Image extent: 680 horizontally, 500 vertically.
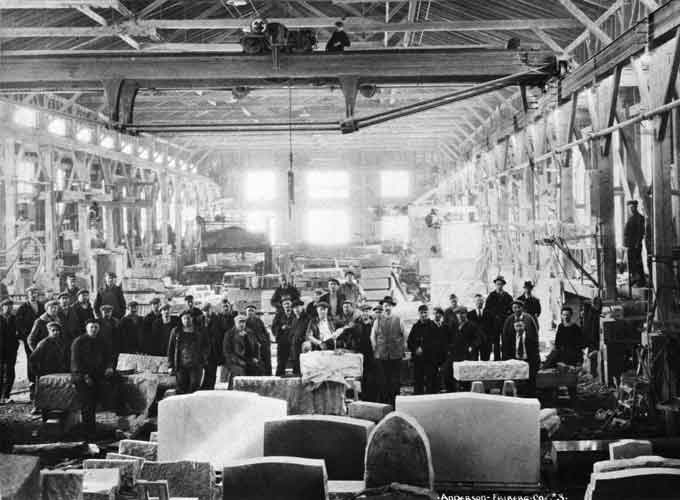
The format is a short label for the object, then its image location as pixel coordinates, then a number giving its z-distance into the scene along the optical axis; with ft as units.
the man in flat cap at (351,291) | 51.73
